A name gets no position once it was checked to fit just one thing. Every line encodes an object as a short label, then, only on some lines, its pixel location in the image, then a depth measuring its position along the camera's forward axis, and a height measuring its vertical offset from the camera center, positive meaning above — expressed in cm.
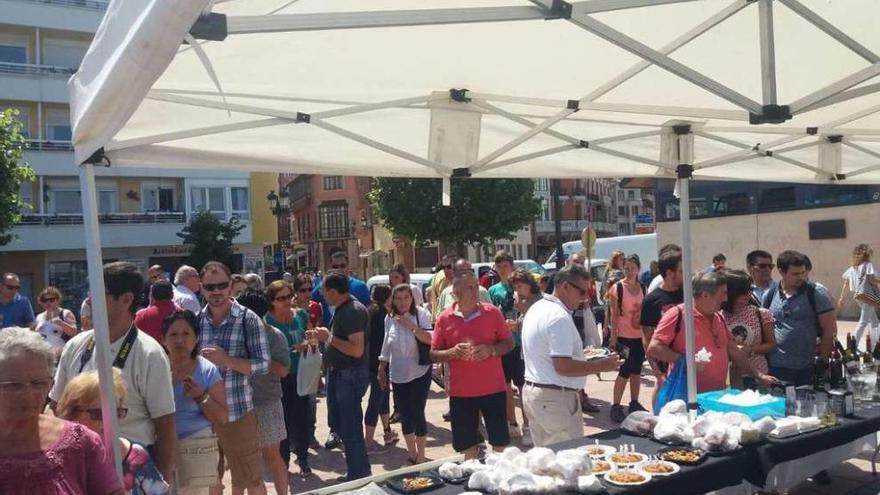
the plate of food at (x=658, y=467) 349 -118
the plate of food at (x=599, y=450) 375 -117
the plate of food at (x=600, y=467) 352 -117
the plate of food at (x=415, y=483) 338 -119
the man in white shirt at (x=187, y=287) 693 -43
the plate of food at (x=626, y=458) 365 -118
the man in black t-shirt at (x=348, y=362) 547 -96
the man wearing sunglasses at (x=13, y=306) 894 -69
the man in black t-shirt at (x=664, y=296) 611 -58
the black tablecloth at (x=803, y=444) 391 -127
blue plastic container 431 -111
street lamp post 2235 +122
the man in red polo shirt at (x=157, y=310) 529 -48
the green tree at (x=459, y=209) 3247 +126
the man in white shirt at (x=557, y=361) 433 -79
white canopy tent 264 +80
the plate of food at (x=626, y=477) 336 -118
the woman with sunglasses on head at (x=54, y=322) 862 -88
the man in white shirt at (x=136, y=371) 339 -59
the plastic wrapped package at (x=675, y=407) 436 -109
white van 2461 -56
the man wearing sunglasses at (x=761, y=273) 650 -43
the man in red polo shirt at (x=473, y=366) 505 -94
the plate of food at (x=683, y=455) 365 -119
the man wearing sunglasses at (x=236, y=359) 452 -74
